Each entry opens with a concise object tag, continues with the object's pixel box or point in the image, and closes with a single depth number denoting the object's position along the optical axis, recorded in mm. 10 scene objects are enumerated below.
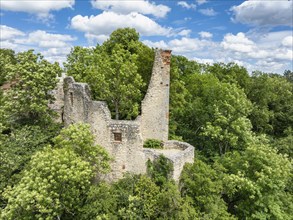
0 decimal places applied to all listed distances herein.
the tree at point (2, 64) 33719
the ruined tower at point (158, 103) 20302
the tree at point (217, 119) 24922
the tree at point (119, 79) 22219
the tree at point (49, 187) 14078
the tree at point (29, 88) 21672
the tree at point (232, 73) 39062
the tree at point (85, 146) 16875
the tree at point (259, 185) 19016
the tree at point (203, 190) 17172
